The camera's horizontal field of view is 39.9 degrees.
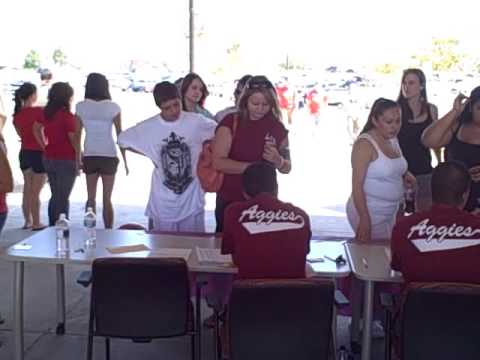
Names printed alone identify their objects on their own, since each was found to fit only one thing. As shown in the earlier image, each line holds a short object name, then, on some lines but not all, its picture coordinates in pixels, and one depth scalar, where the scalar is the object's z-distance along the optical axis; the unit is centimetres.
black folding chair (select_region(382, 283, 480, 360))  219
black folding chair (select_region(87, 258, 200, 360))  254
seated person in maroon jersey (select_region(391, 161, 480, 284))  232
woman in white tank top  328
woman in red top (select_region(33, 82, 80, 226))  524
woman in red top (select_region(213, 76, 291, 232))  335
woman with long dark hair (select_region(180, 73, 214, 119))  455
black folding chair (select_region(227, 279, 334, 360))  224
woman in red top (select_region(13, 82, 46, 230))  556
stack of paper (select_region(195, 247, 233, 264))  282
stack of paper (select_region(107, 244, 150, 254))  297
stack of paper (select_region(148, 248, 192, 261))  288
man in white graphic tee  356
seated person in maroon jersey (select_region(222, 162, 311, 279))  250
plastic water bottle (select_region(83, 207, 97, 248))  310
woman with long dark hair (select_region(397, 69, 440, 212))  402
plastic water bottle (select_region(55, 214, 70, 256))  304
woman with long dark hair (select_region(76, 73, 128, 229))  513
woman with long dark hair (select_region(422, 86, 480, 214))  347
